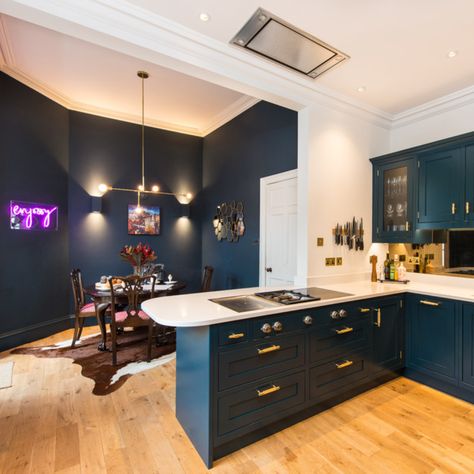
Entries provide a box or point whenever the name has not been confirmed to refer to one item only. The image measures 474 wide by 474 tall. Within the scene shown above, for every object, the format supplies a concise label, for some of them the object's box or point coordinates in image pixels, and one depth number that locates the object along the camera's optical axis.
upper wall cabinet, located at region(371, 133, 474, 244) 2.83
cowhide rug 2.87
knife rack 3.29
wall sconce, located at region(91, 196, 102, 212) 4.59
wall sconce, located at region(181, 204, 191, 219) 5.38
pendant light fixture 4.51
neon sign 3.71
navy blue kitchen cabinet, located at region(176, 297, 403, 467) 1.77
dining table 3.35
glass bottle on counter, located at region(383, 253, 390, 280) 3.51
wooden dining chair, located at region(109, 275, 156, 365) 3.15
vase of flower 3.64
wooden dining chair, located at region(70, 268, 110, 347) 3.59
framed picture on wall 4.95
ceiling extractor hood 2.13
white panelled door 3.70
